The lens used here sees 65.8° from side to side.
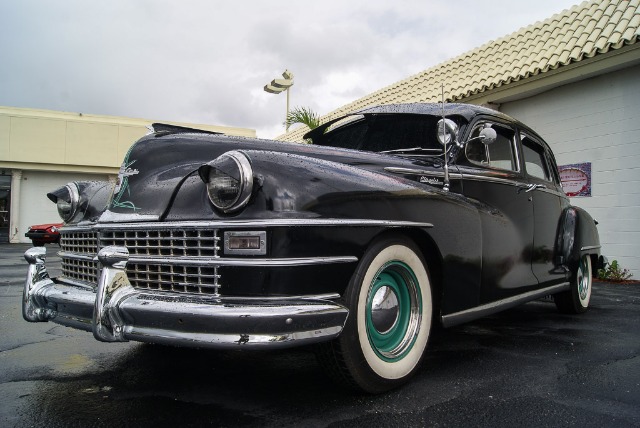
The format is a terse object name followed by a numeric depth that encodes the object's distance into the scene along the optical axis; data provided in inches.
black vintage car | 77.1
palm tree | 378.0
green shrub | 270.7
